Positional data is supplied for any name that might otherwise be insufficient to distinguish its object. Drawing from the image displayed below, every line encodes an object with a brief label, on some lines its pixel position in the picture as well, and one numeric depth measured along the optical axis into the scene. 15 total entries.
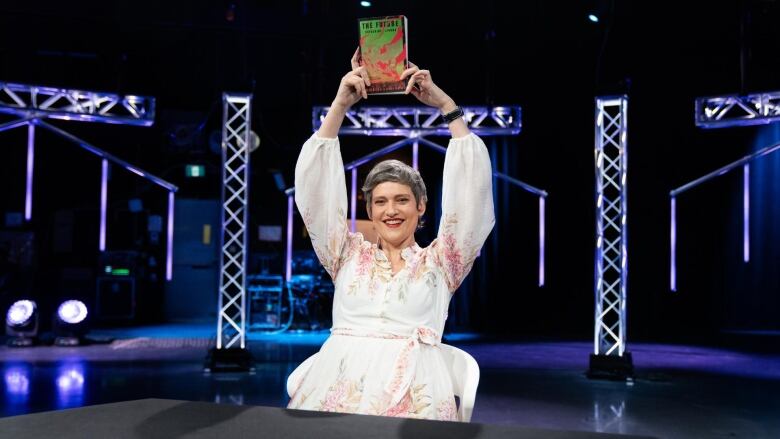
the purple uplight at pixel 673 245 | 6.36
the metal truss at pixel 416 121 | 7.62
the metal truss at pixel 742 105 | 6.46
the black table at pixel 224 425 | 1.11
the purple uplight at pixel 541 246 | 7.35
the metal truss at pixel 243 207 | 6.26
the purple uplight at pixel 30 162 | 6.83
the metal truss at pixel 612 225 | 6.13
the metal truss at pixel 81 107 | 7.19
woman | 1.66
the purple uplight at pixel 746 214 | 6.34
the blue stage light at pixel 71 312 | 8.30
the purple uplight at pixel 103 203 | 7.00
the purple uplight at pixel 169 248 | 6.96
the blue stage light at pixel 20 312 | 8.08
